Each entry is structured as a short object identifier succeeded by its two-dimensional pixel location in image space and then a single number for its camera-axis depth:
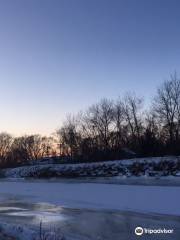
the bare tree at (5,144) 64.65
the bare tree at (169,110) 33.98
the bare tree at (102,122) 41.68
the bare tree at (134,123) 38.79
